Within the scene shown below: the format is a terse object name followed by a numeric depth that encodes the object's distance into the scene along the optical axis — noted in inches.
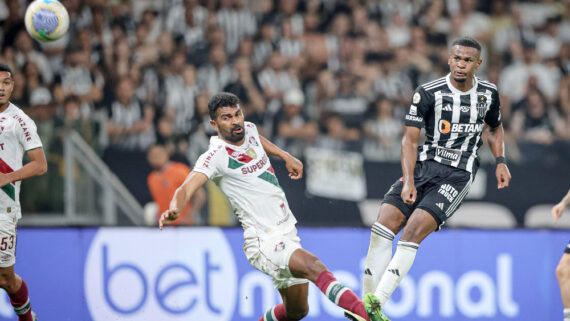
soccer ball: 349.1
